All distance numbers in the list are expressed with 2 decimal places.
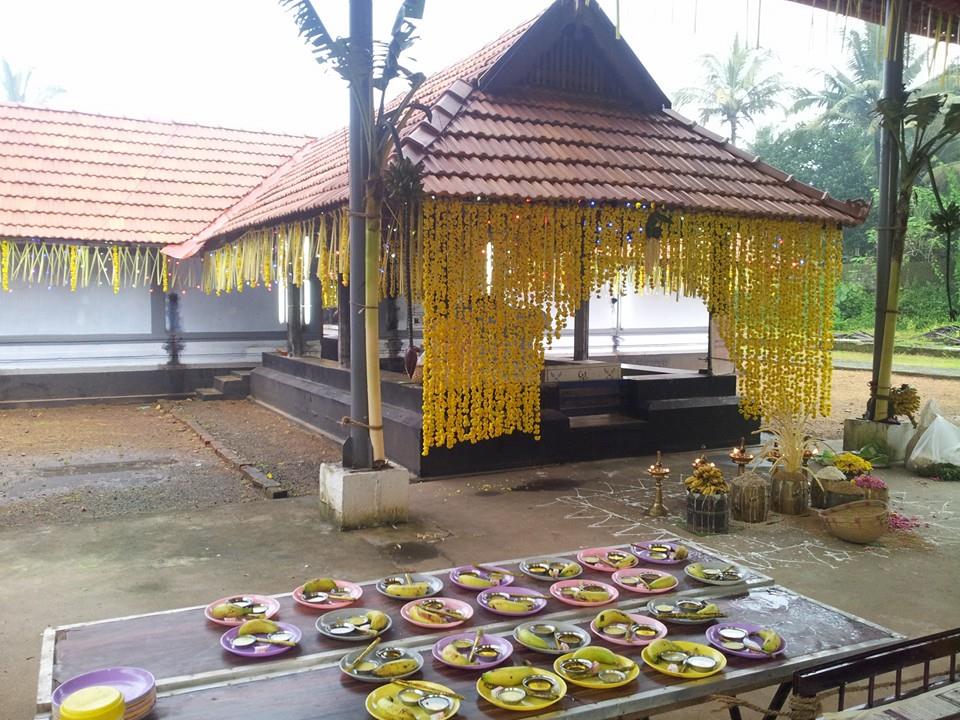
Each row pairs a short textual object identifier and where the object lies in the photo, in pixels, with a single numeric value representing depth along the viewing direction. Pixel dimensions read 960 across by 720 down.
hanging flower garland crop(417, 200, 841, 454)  7.75
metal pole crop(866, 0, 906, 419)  9.22
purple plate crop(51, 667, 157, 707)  2.25
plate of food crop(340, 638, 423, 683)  2.44
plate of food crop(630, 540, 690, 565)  3.54
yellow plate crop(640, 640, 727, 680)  2.47
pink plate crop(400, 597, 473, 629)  2.84
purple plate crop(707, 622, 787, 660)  2.60
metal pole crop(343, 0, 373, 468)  6.62
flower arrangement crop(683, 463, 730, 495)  6.46
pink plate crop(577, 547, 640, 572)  3.44
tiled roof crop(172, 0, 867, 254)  7.92
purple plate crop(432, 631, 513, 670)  2.51
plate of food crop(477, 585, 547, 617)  2.96
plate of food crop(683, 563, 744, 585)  3.28
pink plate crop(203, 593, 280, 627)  2.83
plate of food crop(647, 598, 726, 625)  2.89
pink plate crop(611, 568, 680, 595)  3.17
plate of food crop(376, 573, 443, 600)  3.14
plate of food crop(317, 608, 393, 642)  2.72
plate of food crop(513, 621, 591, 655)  2.66
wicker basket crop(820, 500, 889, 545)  6.20
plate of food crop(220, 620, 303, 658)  2.57
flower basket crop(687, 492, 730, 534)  6.48
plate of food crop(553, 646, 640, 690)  2.41
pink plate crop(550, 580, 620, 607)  3.03
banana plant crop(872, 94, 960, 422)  8.42
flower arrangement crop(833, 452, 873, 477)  7.07
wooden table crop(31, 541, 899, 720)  2.30
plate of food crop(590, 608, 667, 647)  2.70
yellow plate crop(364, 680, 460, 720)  2.20
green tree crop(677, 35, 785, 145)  36.56
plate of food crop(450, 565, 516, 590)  3.23
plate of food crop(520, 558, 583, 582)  3.33
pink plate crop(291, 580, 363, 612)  3.00
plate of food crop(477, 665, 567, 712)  2.26
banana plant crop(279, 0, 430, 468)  6.30
